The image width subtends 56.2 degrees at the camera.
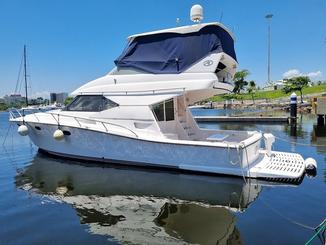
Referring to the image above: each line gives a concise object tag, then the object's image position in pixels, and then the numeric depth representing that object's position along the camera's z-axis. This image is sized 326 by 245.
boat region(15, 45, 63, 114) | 13.08
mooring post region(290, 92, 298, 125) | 23.75
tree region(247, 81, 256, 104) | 90.82
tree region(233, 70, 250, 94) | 87.07
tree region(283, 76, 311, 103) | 58.26
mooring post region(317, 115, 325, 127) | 21.56
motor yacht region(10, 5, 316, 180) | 8.63
